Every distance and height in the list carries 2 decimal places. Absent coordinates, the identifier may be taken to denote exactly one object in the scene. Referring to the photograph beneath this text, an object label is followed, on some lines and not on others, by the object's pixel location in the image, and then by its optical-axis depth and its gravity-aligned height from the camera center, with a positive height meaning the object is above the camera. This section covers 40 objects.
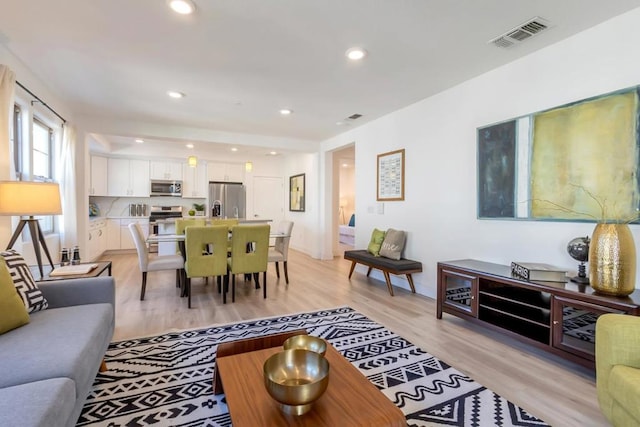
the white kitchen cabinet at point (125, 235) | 6.96 -0.65
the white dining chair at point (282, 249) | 4.31 -0.60
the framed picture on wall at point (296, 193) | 7.43 +0.43
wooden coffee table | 1.09 -0.78
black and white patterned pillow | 1.83 -0.48
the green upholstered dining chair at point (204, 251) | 3.31 -0.50
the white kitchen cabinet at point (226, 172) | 7.90 +1.01
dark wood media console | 1.96 -0.75
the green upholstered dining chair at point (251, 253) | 3.53 -0.51
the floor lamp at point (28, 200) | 2.20 +0.06
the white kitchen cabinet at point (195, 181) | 7.77 +0.73
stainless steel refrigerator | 7.82 +0.24
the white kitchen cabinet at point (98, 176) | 6.66 +0.72
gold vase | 1.91 -0.32
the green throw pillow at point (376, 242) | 4.37 -0.49
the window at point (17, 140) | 3.11 +0.71
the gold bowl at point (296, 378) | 1.10 -0.70
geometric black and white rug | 1.60 -1.12
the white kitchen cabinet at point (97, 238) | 5.57 -0.63
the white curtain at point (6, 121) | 2.44 +0.72
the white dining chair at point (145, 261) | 3.52 -0.65
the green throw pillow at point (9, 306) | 1.56 -0.54
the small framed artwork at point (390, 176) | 4.29 +0.51
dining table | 3.73 -0.39
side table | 2.33 -0.55
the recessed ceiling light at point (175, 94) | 3.63 +1.43
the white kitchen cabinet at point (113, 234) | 6.82 -0.60
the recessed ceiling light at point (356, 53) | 2.65 +1.44
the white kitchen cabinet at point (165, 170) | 7.40 +0.97
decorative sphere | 2.20 -0.28
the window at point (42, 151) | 3.77 +0.76
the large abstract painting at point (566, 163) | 2.15 +0.41
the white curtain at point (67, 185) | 4.20 +0.32
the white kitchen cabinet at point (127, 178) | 7.04 +0.74
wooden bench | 3.76 -0.73
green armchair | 1.23 -0.69
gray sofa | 1.03 -0.67
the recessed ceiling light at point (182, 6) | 2.03 +1.42
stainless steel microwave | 7.38 +0.52
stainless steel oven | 7.14 -0.17
